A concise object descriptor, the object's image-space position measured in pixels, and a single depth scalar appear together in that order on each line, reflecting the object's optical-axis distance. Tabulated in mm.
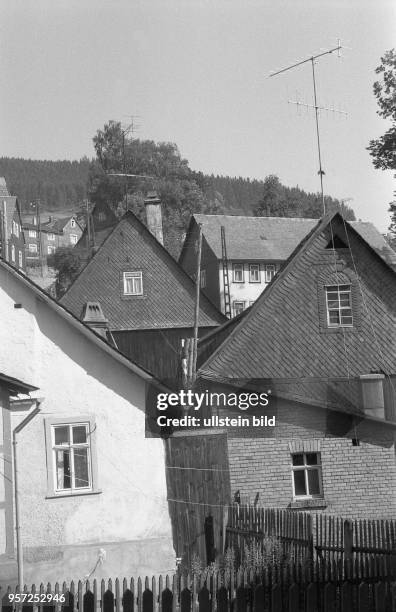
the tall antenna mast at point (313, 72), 21822
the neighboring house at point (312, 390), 18266
